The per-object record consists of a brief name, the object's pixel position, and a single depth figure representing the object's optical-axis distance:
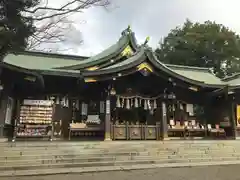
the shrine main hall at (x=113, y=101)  9.83
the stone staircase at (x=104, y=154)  6.47
